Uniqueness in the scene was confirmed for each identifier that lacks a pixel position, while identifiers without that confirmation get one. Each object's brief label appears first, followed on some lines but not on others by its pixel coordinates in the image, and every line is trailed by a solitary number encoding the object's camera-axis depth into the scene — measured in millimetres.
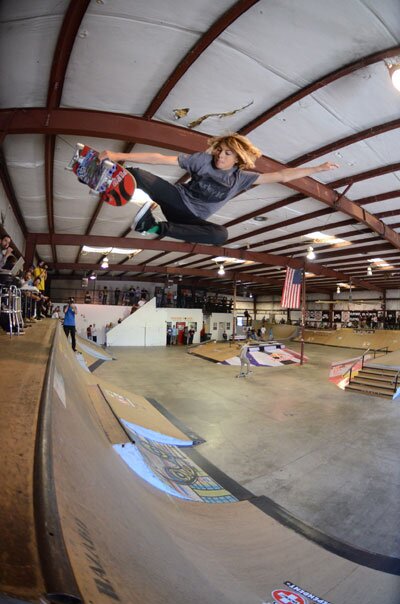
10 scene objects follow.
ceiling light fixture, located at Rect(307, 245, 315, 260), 9383
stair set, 7859
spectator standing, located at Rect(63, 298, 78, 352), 8023
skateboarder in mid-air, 1874
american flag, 10859
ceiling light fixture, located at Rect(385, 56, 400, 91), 2605
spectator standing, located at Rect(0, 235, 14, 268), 4098
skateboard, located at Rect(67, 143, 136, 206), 1971
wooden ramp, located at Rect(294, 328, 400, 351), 16594
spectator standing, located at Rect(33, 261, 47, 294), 8350
